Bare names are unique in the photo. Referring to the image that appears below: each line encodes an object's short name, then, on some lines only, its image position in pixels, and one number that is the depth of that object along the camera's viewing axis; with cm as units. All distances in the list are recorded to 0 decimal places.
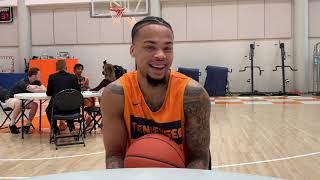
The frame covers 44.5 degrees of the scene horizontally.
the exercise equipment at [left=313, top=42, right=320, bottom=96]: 1499
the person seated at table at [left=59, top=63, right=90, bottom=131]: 808
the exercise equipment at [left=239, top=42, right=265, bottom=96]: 1533
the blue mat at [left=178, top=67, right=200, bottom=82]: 1482
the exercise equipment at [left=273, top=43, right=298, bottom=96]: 1519
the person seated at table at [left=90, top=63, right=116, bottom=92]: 757
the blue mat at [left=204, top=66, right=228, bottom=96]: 1491
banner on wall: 1700
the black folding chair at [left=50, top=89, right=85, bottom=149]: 640
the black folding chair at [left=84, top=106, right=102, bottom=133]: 741
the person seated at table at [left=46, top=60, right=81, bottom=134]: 671
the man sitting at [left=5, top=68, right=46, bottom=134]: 772
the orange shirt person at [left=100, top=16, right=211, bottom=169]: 200
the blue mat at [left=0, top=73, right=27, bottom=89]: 1551
